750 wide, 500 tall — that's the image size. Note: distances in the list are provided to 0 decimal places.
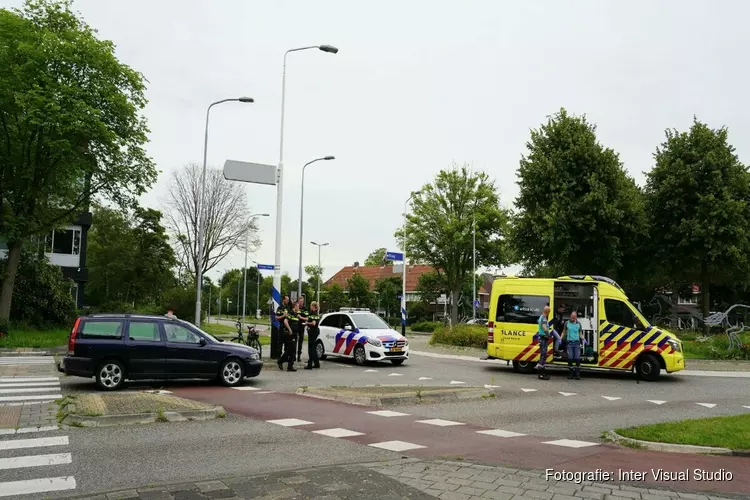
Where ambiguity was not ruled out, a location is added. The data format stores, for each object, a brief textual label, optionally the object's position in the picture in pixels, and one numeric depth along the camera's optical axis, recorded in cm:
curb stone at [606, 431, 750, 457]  716
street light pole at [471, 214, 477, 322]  4897
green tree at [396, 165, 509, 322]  5088
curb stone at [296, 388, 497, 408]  1085
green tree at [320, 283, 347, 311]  7706
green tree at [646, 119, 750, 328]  2936
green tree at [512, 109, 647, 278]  3003
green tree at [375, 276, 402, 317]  7862
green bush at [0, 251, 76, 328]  3109
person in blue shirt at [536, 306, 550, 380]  1622
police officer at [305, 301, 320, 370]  1716
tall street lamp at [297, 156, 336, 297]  4055
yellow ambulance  1631
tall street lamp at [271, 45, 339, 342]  1914
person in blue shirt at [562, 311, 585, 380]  1616
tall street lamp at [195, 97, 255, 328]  2848
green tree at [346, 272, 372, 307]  7894
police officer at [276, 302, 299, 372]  1659
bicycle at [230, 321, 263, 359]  2155
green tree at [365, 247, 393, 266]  11419
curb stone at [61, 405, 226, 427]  822
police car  1908
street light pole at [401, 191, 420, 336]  3152
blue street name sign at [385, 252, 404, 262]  3222
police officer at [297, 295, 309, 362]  1712
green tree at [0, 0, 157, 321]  2580
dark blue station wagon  1212
